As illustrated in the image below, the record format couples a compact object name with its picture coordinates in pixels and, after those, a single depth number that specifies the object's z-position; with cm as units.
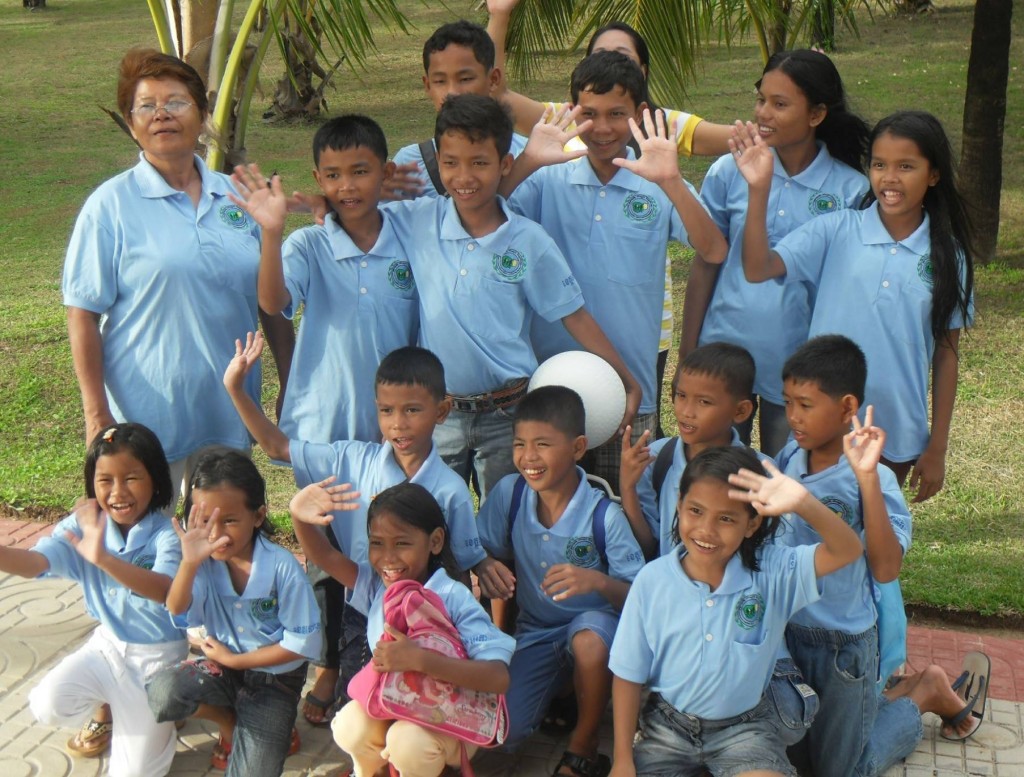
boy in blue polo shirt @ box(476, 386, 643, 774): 363
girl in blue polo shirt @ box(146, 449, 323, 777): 356
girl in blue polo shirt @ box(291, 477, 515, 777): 331
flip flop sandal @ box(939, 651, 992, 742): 386
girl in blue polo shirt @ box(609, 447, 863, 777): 330
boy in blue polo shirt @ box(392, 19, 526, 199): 419
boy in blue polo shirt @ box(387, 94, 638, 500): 384
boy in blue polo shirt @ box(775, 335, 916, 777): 353
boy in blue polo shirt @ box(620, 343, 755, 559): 367
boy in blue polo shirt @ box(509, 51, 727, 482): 400
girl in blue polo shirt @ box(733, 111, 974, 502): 378
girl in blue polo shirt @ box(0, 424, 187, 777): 361
